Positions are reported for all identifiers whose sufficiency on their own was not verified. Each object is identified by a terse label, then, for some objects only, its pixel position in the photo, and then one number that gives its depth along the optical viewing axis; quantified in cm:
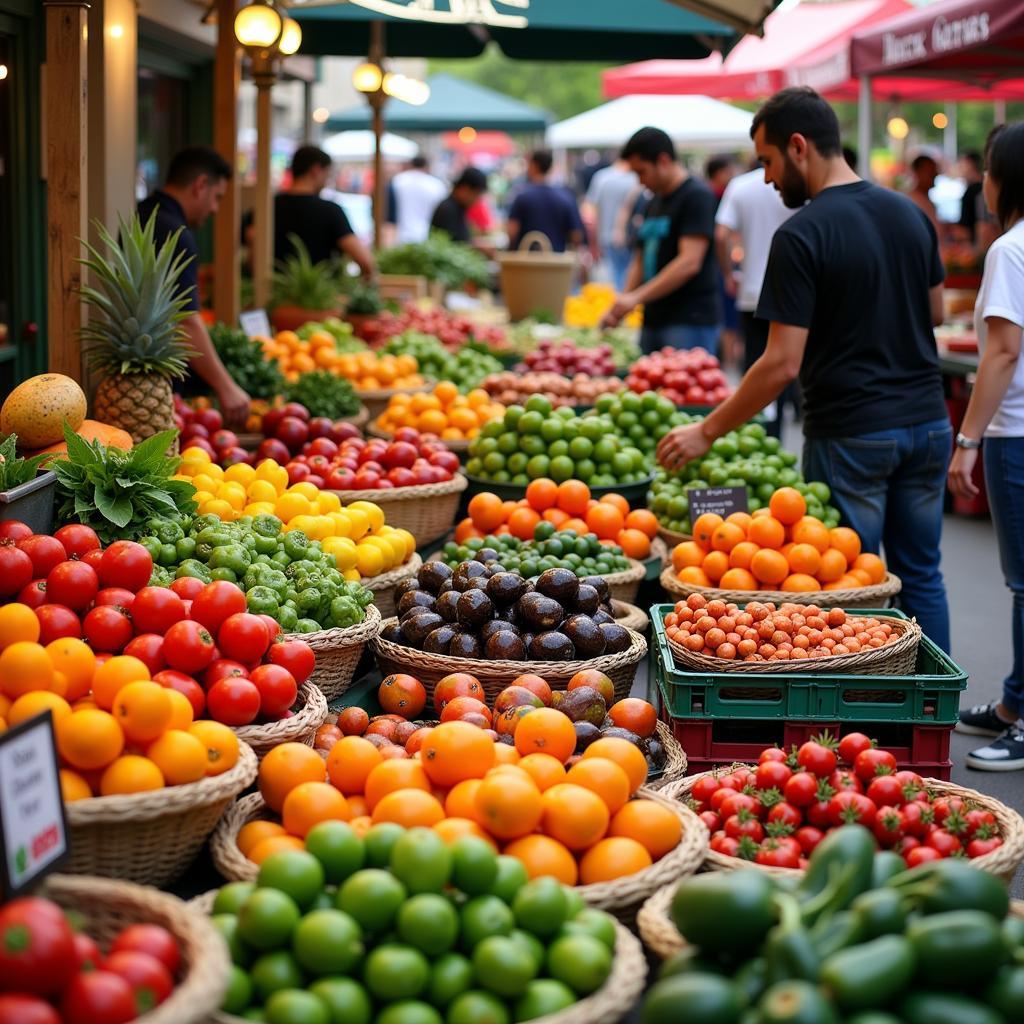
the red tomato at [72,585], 298
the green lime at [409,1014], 195
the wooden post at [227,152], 711
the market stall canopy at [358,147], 2403
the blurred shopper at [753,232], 991
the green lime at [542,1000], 202
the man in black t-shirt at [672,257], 819
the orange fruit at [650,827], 260
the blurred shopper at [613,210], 1950
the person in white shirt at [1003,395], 466
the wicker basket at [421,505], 495
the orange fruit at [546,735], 283
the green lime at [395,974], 197
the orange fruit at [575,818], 250
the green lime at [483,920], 206
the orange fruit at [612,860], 250
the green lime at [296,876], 212
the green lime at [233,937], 209
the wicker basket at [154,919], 187
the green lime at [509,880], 218
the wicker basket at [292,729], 285
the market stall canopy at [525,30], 881
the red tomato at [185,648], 281
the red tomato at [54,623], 287
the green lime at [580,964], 207
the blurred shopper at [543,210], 1426
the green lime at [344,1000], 195
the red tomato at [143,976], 184
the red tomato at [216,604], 297
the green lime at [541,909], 212
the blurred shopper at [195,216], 553
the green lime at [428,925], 202
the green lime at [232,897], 221
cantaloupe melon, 381
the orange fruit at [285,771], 269
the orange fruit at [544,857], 241
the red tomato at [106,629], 287
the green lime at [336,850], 220
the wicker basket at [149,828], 234
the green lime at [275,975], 201
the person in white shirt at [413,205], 1833
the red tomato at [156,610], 291
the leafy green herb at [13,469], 335
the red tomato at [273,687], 291
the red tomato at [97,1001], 177
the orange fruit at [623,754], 278
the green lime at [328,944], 199
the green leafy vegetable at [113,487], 356
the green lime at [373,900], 205
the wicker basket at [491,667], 355
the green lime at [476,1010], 197
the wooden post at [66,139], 416
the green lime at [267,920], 204
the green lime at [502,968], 200
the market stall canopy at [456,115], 1891
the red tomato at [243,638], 291
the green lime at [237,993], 200
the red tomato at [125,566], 307
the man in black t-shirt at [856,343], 453
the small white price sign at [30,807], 194
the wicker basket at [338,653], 346
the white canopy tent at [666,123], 1680
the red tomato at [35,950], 175
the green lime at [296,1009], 192
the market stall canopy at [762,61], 1562
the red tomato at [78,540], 324
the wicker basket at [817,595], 430
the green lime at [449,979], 201
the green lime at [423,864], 211
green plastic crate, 348
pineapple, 458
